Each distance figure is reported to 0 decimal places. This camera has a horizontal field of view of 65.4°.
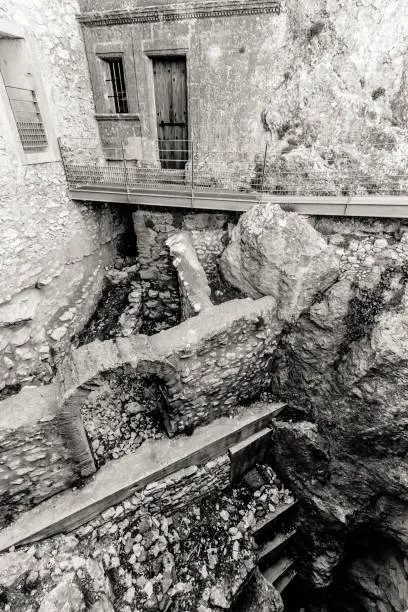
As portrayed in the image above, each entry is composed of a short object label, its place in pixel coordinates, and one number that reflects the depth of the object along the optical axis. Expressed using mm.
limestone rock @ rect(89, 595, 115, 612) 3904
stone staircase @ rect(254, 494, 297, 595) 5996
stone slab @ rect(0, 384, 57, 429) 3990
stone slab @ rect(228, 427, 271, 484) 5934
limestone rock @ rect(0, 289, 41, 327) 6002
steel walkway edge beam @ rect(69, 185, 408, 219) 5542
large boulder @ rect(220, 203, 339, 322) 5582
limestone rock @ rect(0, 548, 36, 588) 3859
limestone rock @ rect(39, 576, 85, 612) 3695
